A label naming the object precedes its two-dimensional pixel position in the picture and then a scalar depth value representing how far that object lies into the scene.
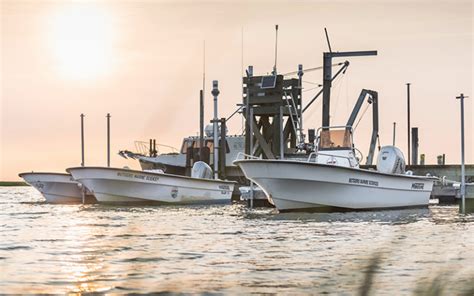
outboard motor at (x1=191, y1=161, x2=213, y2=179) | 44.22
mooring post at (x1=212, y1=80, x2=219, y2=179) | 48.38
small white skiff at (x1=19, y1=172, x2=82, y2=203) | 50.22
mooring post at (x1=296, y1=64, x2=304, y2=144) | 46.41
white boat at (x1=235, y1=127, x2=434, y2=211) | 29.17
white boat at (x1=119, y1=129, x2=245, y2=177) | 58.22
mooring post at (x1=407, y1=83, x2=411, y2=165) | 59.88
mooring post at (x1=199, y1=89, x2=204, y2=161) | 50.50
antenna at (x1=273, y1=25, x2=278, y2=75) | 45.45
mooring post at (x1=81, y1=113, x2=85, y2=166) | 52.72
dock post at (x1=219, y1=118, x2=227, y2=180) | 49.03
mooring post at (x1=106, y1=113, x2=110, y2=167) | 50.29
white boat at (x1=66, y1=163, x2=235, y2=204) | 40.94
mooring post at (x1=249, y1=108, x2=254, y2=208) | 41.67
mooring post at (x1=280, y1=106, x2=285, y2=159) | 38.41
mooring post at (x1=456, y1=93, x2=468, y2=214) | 34.11
